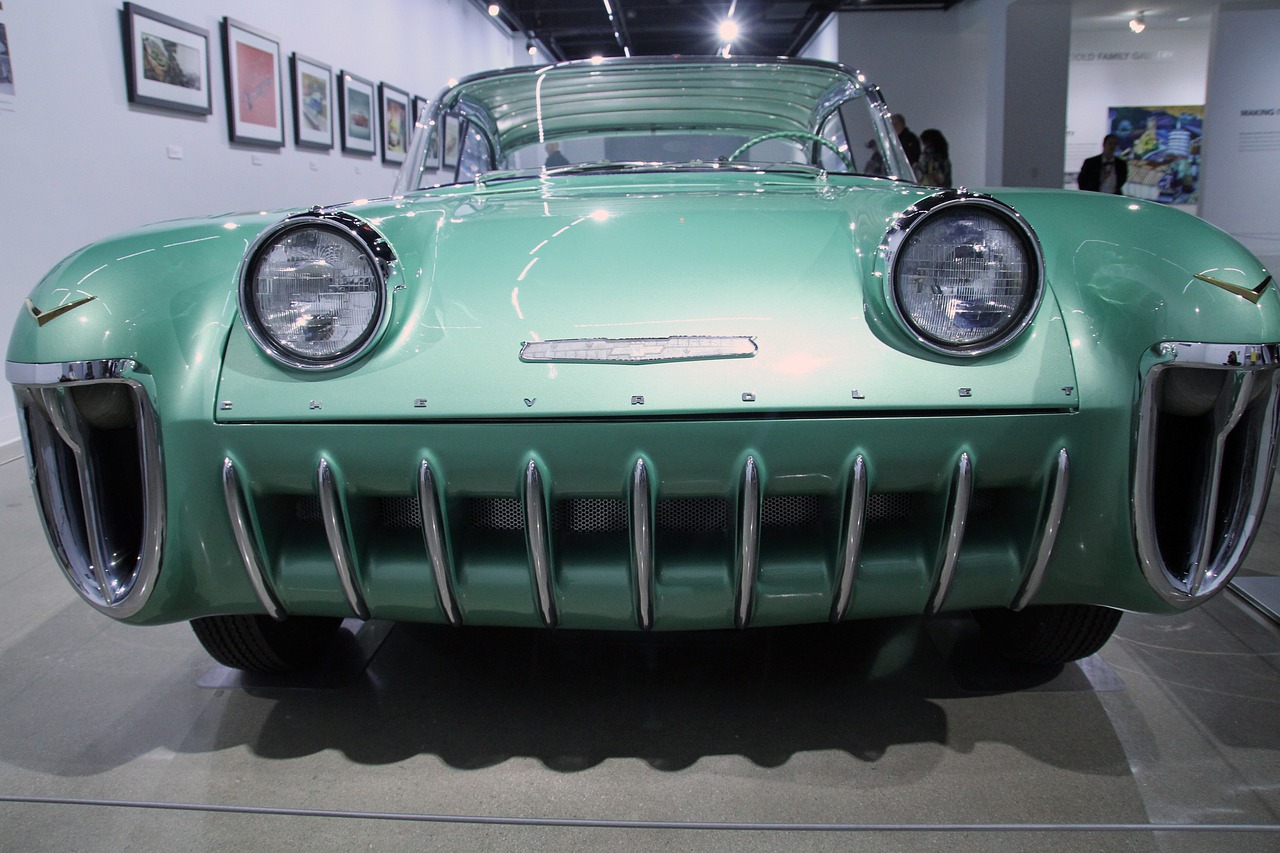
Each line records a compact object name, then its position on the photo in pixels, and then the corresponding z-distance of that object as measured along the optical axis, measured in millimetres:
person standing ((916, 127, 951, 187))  5531
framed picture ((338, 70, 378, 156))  6781
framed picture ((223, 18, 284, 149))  5152
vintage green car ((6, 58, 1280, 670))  1194
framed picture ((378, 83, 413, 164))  7629
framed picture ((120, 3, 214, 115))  4309
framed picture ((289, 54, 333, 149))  6000
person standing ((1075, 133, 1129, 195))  6484
